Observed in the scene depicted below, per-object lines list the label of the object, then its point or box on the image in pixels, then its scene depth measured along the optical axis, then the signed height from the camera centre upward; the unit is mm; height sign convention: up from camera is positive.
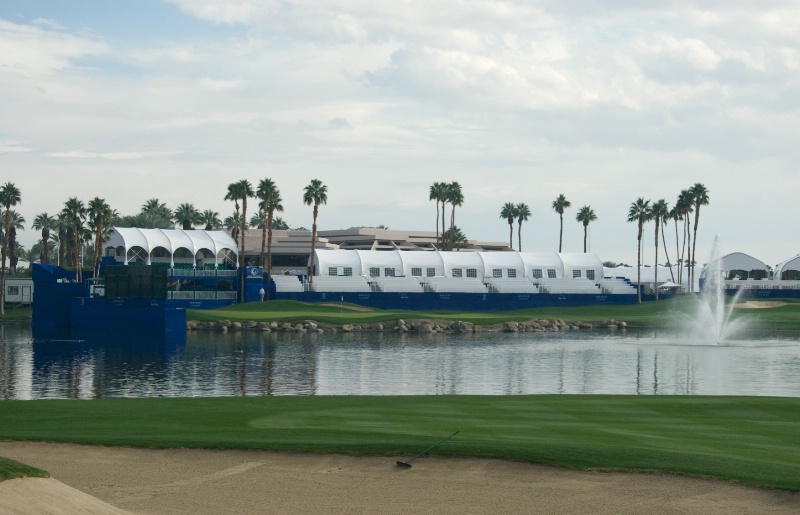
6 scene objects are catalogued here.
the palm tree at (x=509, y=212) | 163625 +11490
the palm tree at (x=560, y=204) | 153125 +12155
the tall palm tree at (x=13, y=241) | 152375 +4579
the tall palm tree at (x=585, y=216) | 152250 +10379
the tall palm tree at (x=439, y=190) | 144625 +13042
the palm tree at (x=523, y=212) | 165000 +11621
